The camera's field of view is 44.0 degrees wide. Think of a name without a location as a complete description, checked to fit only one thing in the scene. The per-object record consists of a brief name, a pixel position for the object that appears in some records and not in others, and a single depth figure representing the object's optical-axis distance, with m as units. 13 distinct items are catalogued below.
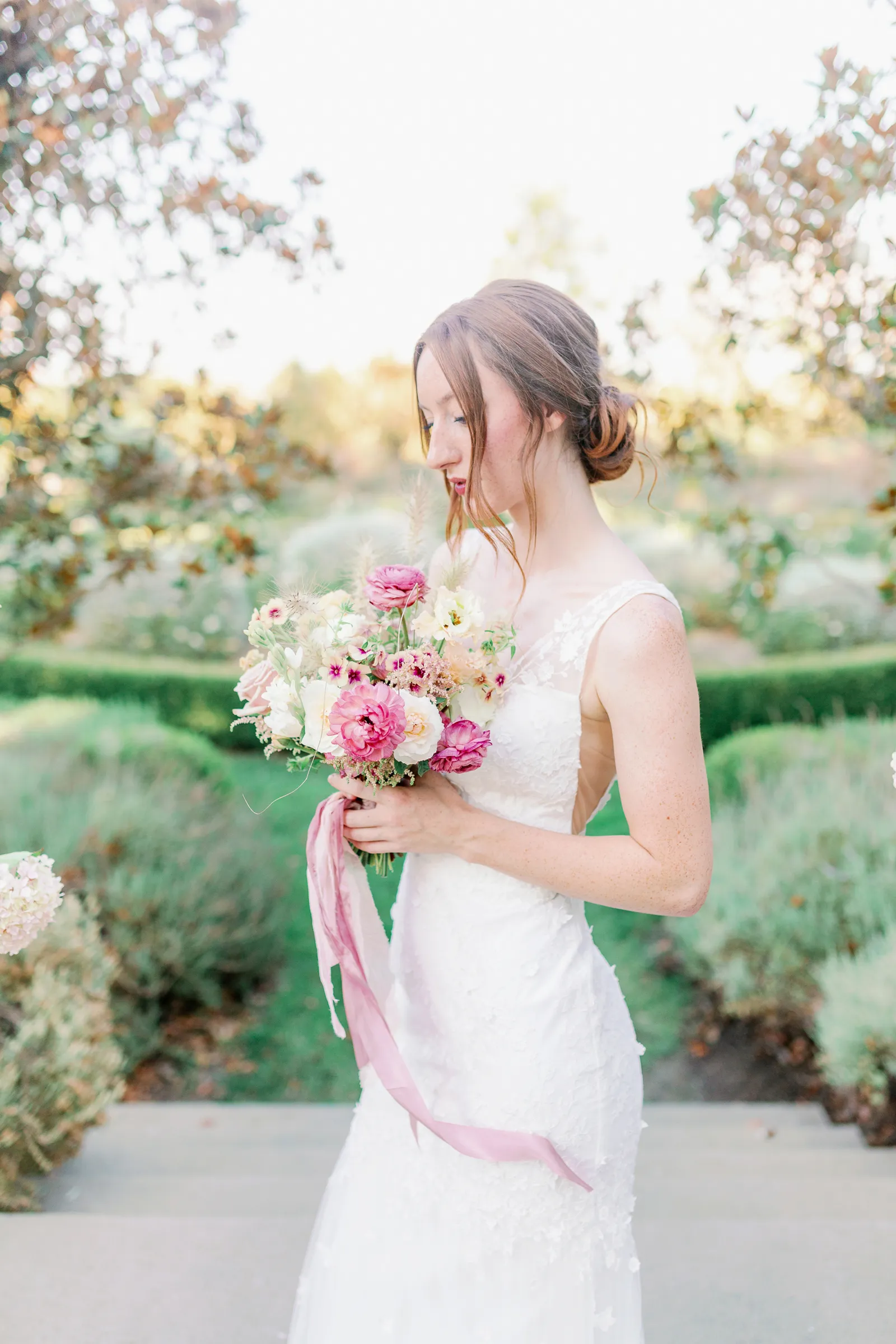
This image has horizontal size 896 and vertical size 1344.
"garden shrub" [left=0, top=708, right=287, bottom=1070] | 4.85
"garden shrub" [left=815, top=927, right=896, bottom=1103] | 3.62
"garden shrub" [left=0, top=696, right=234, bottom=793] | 5.93
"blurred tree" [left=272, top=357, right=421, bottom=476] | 16.45
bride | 1.70
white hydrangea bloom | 1.80
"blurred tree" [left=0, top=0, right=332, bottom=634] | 3.41
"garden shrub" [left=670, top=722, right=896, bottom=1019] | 4.62
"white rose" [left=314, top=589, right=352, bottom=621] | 1.64
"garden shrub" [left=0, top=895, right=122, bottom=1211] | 2.96
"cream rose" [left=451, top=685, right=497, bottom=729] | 1.68
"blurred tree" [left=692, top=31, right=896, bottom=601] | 3.45
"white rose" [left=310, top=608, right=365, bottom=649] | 1.61
